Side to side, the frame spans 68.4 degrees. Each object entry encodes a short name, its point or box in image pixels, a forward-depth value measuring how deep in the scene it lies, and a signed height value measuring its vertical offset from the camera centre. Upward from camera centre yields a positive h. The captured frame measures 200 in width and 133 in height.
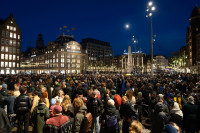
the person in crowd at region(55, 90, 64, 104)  7.43 -1.32
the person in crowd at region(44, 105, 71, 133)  4.04 -1.47
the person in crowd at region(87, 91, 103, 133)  6.14 -1.58
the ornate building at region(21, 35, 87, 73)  94.94 +9.05
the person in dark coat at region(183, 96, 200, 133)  5.61 -1.80
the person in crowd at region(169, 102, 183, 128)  6.35 -1.94
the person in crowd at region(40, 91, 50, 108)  5.74 -0.97
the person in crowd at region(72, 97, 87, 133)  5.02 -1.56
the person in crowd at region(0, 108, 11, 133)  3.93 -1.43
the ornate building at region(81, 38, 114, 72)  123.50 +14.84
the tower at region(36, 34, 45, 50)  136.00 +25.33
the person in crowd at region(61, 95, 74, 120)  5.62 -1.46
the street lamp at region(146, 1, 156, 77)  18.31 +8.26
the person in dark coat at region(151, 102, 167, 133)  5.07 -1.72
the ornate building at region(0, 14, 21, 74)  64.69 +11.09
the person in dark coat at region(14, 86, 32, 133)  5.96 -1.54
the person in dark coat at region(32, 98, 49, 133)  5.41 -1.69
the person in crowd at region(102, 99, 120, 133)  5.18 -1.74
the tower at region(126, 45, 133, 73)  46.21 +2.22
